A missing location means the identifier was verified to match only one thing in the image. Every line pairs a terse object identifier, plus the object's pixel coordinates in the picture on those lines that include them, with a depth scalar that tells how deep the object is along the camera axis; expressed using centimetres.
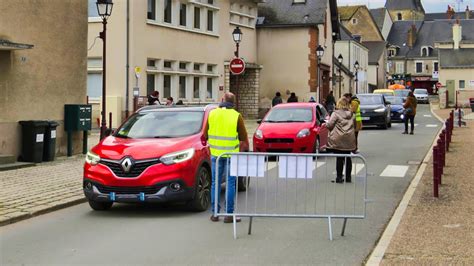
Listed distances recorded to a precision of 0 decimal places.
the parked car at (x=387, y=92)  4242
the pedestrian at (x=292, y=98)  3212
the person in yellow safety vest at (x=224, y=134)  898
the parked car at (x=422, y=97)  8012
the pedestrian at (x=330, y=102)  3519
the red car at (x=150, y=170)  915
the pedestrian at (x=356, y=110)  1679
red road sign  2327
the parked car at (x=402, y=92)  5468
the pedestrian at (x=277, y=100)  3184
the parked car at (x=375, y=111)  3045
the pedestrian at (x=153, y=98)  2189
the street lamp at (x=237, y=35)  2680
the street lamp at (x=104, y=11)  1748
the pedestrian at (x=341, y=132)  1267
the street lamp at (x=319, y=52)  3797
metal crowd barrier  826
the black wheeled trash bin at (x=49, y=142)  1578
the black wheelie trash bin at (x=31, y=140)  1532
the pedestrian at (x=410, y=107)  2539
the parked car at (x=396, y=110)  3669
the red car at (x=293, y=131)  1689
